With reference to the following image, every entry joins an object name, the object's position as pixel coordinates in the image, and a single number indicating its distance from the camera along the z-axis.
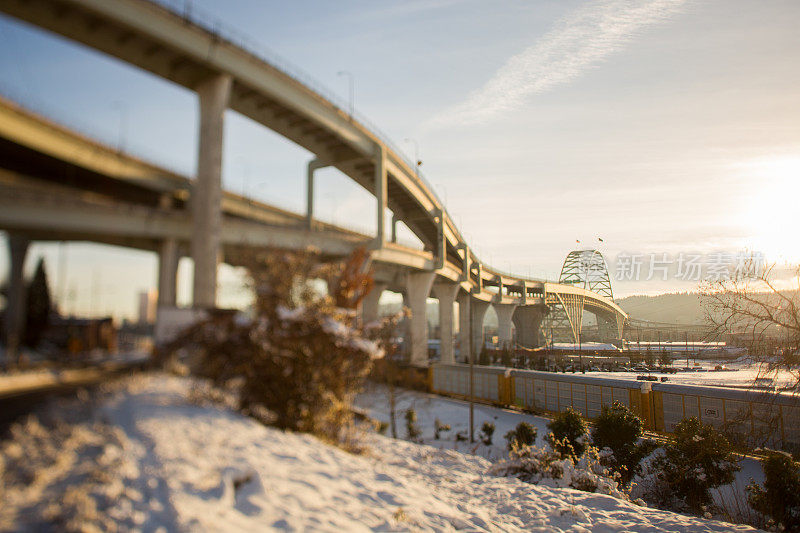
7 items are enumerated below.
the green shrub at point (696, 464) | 10.77
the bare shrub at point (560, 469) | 11.20
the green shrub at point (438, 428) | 20.49
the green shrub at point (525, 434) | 15.98
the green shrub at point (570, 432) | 13.47
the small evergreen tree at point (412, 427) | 19.88
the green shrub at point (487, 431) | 19.27
